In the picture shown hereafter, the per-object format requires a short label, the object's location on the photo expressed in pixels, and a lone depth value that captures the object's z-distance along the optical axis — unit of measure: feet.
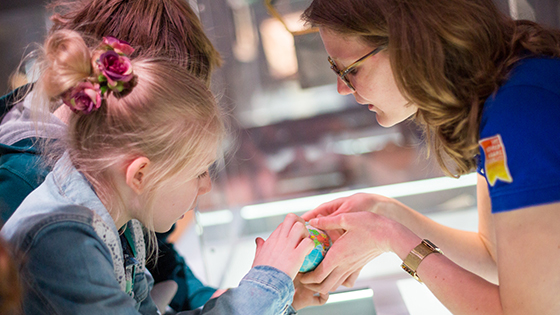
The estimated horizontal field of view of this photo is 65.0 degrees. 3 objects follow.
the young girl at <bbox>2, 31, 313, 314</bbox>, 2.47
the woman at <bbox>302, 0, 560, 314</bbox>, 2.57
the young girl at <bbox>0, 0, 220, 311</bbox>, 3.21
